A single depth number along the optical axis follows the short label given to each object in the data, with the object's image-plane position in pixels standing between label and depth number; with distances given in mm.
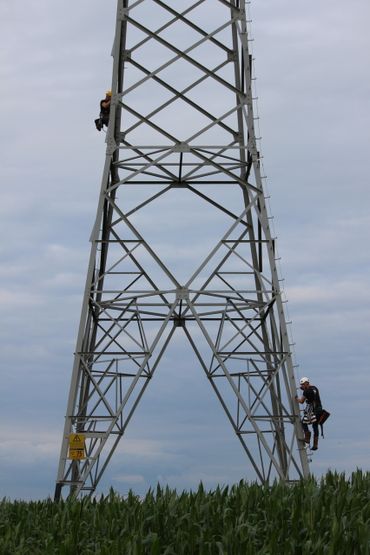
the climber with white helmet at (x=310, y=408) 26909
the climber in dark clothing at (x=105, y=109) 29438
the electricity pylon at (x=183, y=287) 26641
